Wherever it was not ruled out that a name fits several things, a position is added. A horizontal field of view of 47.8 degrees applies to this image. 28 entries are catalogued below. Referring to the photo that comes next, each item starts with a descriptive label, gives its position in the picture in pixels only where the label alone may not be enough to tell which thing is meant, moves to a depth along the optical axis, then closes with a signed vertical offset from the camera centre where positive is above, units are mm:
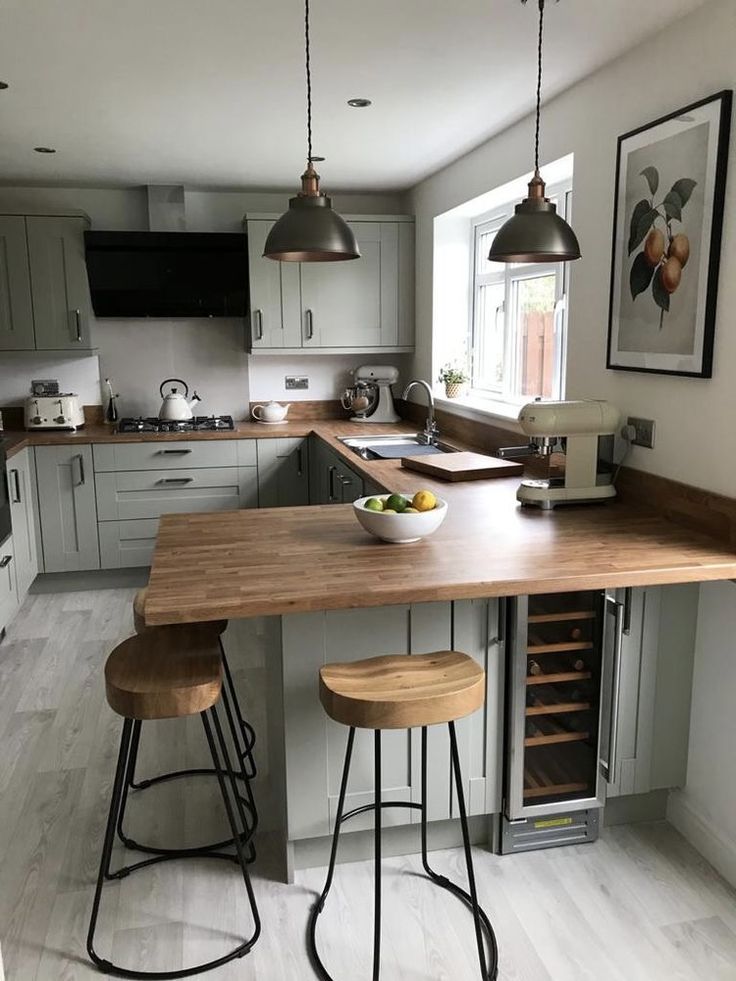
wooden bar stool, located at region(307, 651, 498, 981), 1739 -772
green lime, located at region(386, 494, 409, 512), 2236 -457
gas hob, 4922 -548
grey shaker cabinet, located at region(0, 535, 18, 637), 3895 -1183
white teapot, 5227 -501
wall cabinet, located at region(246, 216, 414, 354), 4977 +198
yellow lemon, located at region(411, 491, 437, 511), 2238 -455
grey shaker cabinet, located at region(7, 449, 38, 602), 4227 -945
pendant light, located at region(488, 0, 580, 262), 2195 +252
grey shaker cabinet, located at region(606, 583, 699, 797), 2307 -1005
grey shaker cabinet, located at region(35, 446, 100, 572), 4605 -961
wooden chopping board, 3205 -528
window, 3623 +31
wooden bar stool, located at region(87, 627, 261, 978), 1893 -802
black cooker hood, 4754 +339
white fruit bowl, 2193 -506
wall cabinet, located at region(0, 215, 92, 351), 4652 +271
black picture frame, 2184 +204
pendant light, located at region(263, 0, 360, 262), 2166 +263
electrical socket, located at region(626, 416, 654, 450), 2621 -321
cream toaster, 4828 -449
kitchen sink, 3949 -576
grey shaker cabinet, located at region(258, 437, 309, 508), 4934 -827
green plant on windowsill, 4488 -275
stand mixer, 5199 -396
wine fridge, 2256 -1060
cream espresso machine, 2621 -376
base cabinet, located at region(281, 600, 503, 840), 2131 -1045
